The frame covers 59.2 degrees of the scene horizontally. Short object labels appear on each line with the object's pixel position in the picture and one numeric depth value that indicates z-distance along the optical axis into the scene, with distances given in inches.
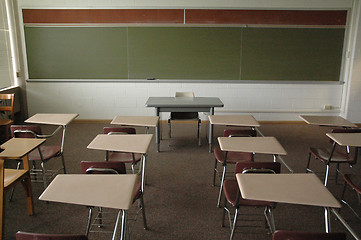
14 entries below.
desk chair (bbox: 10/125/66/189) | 146.6
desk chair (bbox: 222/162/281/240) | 104.3
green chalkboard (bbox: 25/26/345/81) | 267.3
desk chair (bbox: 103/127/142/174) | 147.1
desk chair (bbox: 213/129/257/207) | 144.1
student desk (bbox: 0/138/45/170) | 118.0
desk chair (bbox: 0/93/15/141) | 215.3
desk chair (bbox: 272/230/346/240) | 68.4
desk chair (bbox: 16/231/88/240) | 64.9
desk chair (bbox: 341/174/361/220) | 117.2
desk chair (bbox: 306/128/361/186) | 145.7
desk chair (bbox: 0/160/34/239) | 92.7
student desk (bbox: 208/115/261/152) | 168.4
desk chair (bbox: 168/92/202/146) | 219.9
